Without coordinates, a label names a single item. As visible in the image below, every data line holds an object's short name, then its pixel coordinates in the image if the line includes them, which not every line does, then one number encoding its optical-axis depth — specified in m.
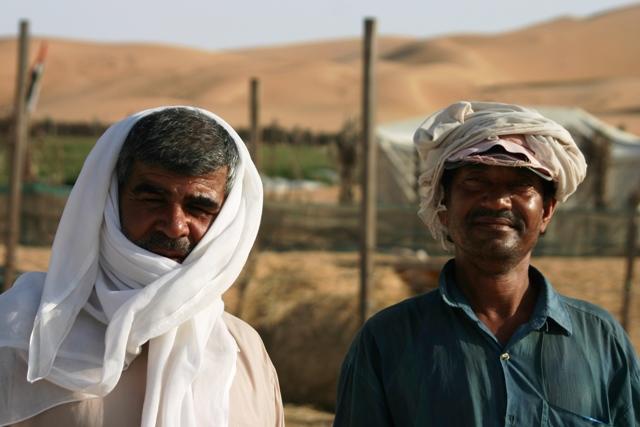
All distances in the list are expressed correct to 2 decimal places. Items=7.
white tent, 17.33
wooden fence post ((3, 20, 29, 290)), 8.61
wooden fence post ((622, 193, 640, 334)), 7.87
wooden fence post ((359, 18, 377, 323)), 7.55
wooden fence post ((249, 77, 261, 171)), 9.24
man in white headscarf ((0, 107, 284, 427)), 2.50
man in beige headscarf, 2.68
